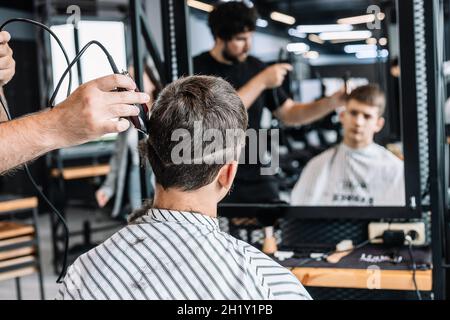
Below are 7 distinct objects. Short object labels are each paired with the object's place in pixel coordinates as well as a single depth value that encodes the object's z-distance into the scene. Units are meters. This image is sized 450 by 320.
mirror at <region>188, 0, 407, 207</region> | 1.99
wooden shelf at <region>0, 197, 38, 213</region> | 3.45
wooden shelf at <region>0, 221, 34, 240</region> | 3.40
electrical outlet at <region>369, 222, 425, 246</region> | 1.94
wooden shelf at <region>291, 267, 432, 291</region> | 1.70
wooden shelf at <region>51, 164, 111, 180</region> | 5.36
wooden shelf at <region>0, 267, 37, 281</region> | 3.36
